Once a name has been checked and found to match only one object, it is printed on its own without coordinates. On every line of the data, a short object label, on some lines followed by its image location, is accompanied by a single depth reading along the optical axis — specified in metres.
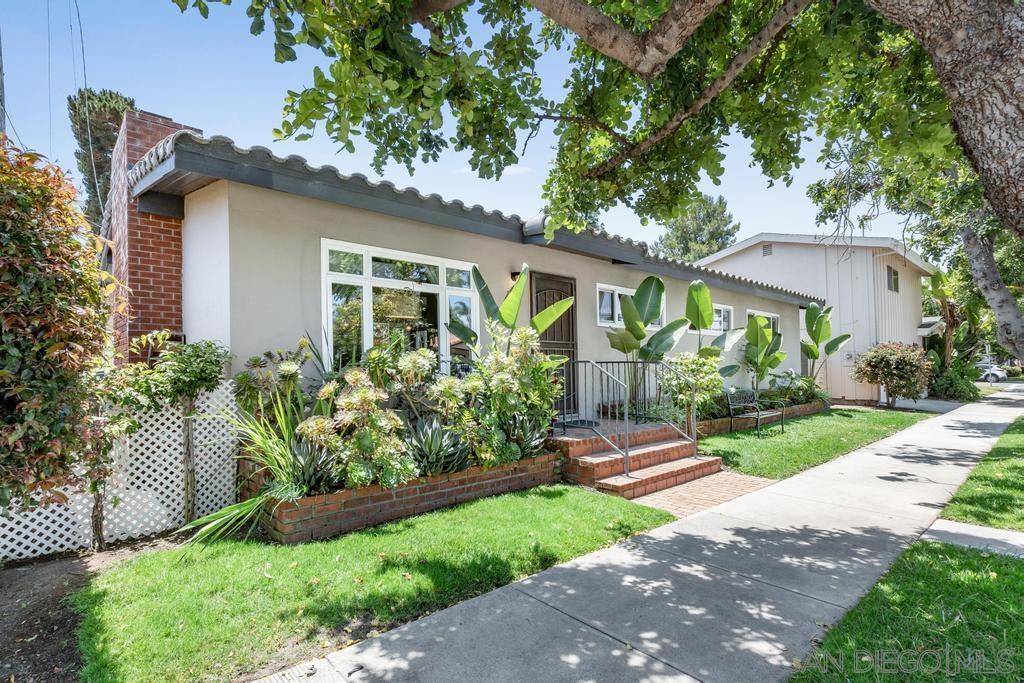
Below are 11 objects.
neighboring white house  18.12
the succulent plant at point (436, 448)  5.74
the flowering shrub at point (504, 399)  6.05
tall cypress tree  16.31
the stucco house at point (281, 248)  5.72
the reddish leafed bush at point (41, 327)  2.56
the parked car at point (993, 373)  29.58
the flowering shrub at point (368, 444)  4.96
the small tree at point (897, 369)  15.76
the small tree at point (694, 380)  8.13
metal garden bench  11.36
